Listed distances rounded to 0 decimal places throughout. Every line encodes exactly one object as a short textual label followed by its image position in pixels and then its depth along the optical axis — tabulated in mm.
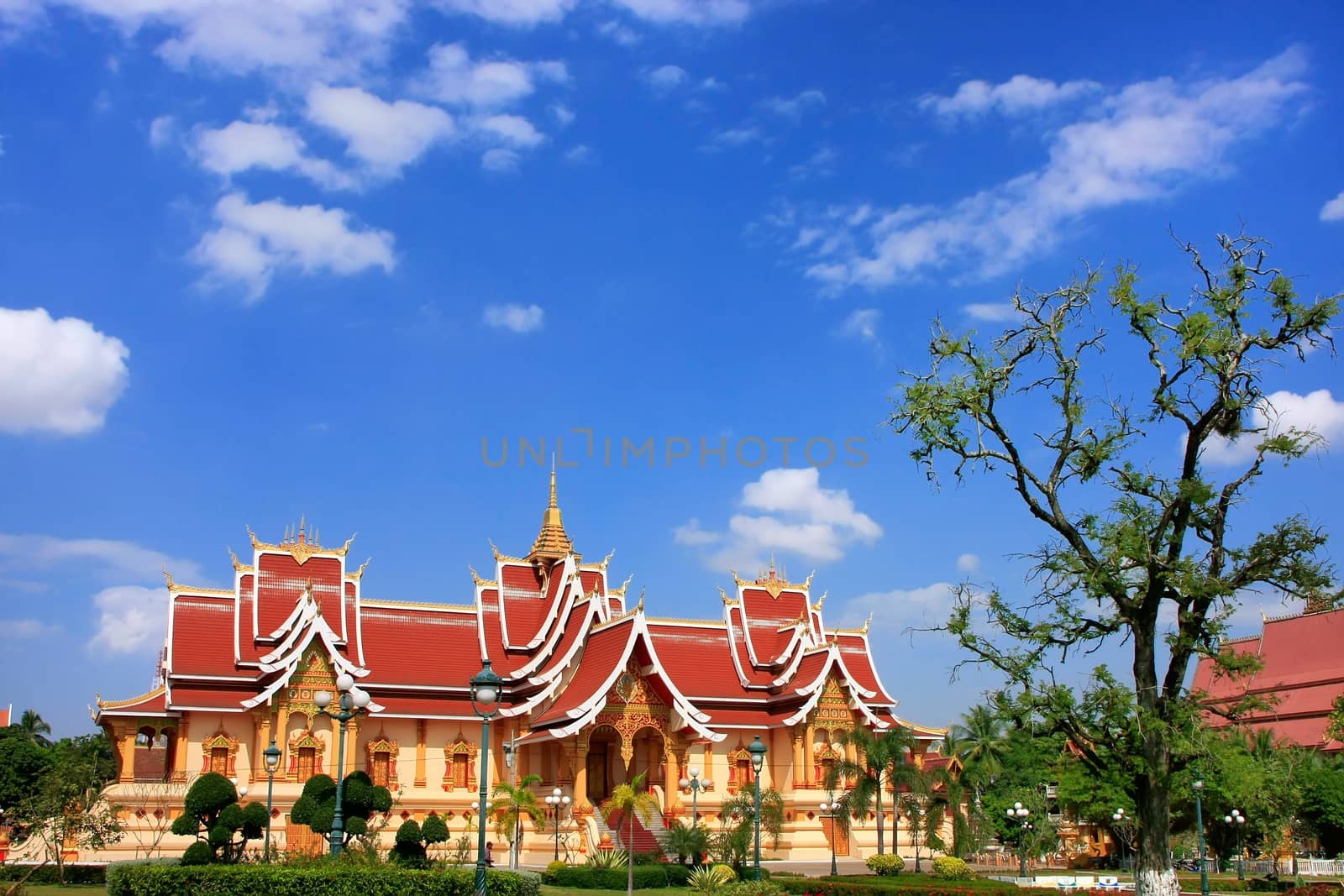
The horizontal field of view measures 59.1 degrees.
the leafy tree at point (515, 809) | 27797
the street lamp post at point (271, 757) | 24666
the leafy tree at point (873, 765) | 29766
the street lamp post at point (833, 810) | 28875
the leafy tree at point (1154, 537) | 15211
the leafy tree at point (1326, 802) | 35781
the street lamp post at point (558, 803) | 28359
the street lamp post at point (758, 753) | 21766
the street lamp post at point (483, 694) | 13617
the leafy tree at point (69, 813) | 26047
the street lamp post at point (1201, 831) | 19141
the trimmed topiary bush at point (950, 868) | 28312
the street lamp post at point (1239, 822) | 33175
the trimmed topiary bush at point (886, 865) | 29047
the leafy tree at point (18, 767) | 47312
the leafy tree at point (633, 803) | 27375
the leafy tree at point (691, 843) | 27891
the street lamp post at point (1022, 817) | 29572
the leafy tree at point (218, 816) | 21188
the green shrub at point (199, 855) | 19125
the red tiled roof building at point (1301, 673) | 45875
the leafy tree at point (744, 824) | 27641
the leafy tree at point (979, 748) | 41828
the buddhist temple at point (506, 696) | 31562
